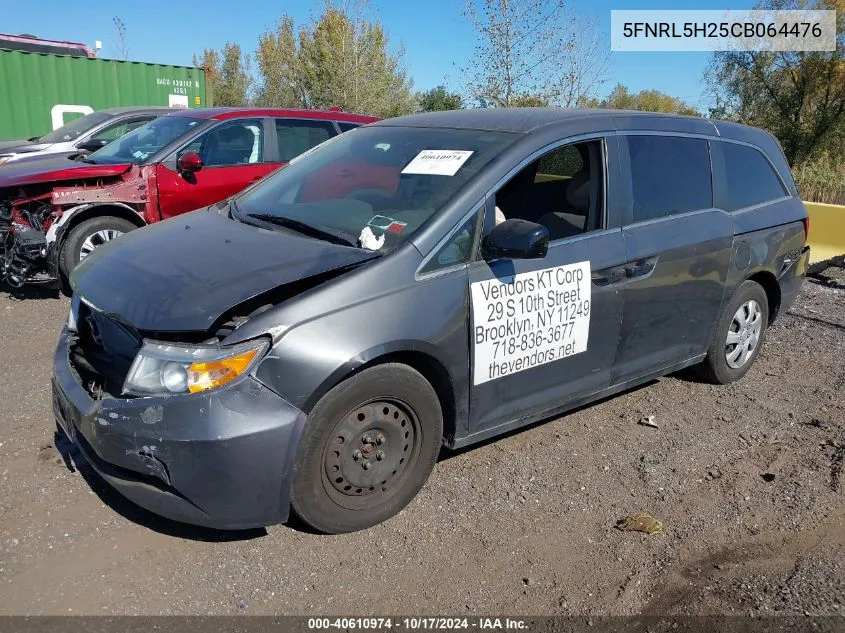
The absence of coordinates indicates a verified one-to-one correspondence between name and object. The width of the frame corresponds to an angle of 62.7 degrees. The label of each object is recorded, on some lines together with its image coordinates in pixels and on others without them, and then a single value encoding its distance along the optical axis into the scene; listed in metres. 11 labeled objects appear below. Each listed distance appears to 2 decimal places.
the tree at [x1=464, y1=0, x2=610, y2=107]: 13.02
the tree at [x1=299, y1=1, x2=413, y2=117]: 20.72
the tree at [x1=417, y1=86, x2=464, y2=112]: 26.54
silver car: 10.02
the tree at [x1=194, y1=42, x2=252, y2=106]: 36.44
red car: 6.29
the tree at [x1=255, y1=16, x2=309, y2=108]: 27.40
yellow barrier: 9.31
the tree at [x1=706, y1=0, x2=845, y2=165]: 24.62
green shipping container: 15.94
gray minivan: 2.68
